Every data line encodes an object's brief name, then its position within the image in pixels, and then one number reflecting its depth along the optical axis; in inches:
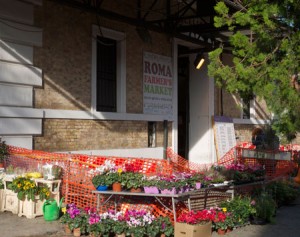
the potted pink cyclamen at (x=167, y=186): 305.7
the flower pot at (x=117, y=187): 311.9
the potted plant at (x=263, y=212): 358.0
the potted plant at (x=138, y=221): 296.4
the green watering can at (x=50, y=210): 342.6
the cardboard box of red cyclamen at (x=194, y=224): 288.8
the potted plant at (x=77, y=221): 307.6
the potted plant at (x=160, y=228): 298.0
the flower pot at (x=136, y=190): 311.4
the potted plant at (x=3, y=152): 400.5
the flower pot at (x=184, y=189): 312.3
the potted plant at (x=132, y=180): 311.0
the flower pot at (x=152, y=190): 306.8
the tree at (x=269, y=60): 242.8
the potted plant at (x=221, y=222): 321.4
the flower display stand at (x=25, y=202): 348.5
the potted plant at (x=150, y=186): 306.8
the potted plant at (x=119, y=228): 297.7
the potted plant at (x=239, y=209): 339.6
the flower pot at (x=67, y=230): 313.0
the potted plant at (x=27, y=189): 344.5
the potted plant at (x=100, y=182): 314.8
